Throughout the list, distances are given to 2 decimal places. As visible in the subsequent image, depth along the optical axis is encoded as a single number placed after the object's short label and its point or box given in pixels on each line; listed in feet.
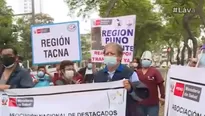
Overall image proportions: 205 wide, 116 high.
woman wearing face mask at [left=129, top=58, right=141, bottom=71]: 28.44
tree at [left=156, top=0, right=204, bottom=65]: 72.74
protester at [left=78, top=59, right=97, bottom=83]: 29.60
